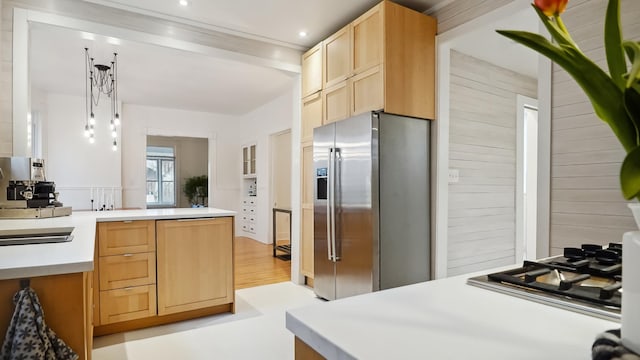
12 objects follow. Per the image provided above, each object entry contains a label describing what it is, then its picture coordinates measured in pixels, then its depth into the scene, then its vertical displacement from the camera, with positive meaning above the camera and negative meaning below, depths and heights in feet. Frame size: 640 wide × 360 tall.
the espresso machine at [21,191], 8.14 -0.30
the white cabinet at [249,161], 23.72 +1.24
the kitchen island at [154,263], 8.61 -2.24
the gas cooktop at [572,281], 2.40 -0.84
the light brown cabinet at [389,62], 9.30 +3.22
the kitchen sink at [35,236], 5.52 -0.98
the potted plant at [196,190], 29.84 -0.98
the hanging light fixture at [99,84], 14.51 +4.66
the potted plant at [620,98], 1.51 +0.36
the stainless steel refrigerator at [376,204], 9.16 -0.71
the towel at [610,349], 1.47 -0.74
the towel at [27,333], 3.43 -1.53
